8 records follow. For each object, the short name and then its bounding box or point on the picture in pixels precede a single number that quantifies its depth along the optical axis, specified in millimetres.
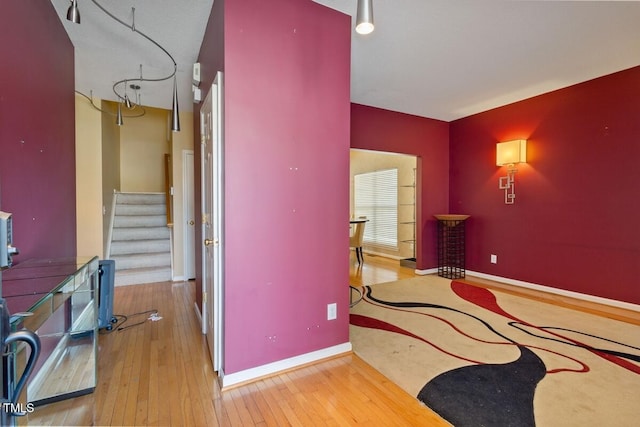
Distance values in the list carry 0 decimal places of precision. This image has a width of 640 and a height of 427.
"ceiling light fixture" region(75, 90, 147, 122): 3750
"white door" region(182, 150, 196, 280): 4664
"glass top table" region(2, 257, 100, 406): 1230
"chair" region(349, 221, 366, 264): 5454
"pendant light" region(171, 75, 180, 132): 2730
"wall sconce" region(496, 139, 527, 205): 4109
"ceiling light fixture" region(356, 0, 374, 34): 1237
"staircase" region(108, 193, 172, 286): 4559
